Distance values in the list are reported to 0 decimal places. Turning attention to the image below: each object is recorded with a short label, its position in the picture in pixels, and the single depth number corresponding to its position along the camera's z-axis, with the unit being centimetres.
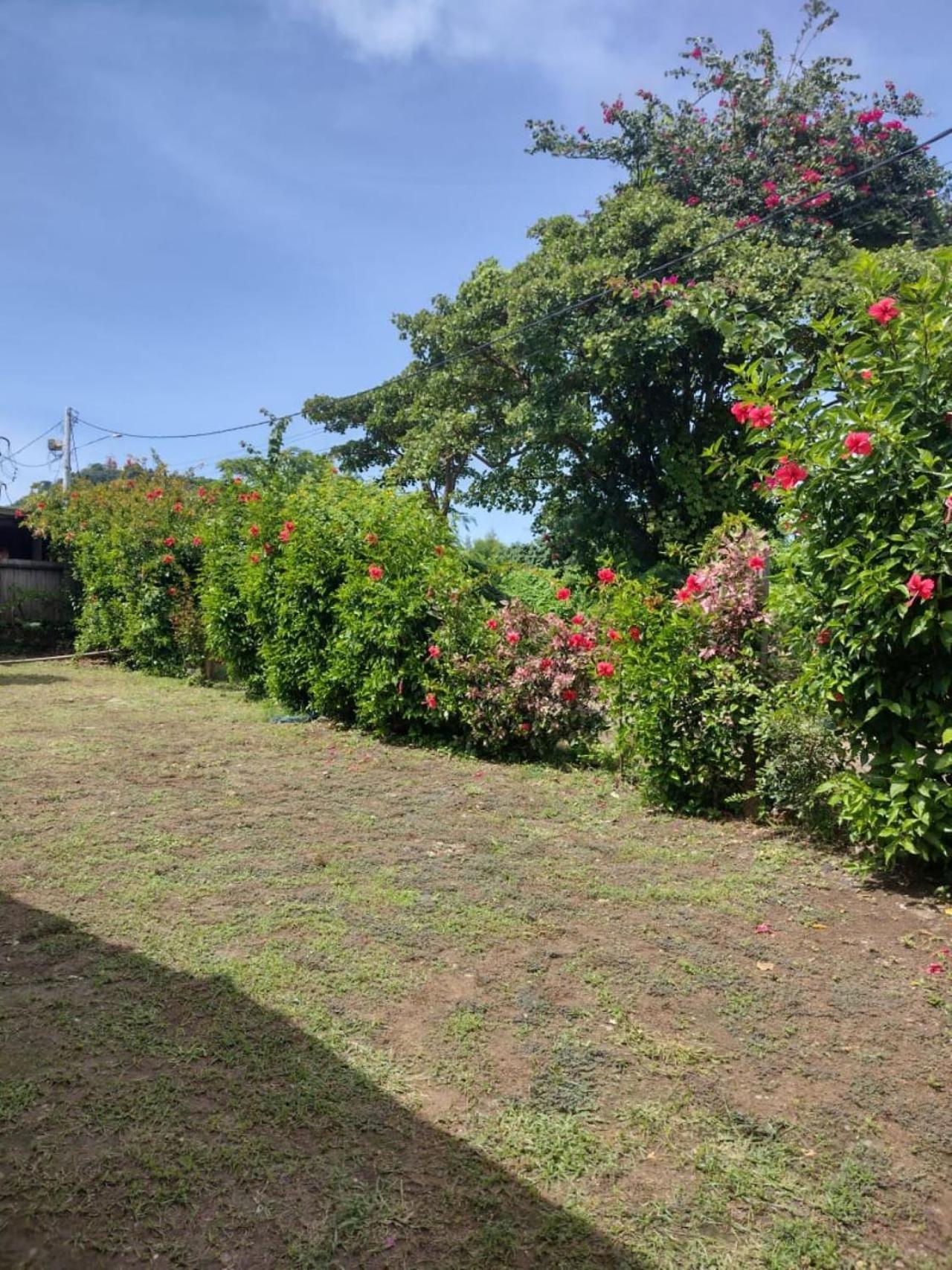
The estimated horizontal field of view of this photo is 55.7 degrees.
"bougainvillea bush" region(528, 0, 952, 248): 1517
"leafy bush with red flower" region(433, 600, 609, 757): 668
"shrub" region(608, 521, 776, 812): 516
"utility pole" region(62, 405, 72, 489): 2577
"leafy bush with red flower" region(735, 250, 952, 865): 369
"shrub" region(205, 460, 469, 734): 745
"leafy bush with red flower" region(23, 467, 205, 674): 1211
